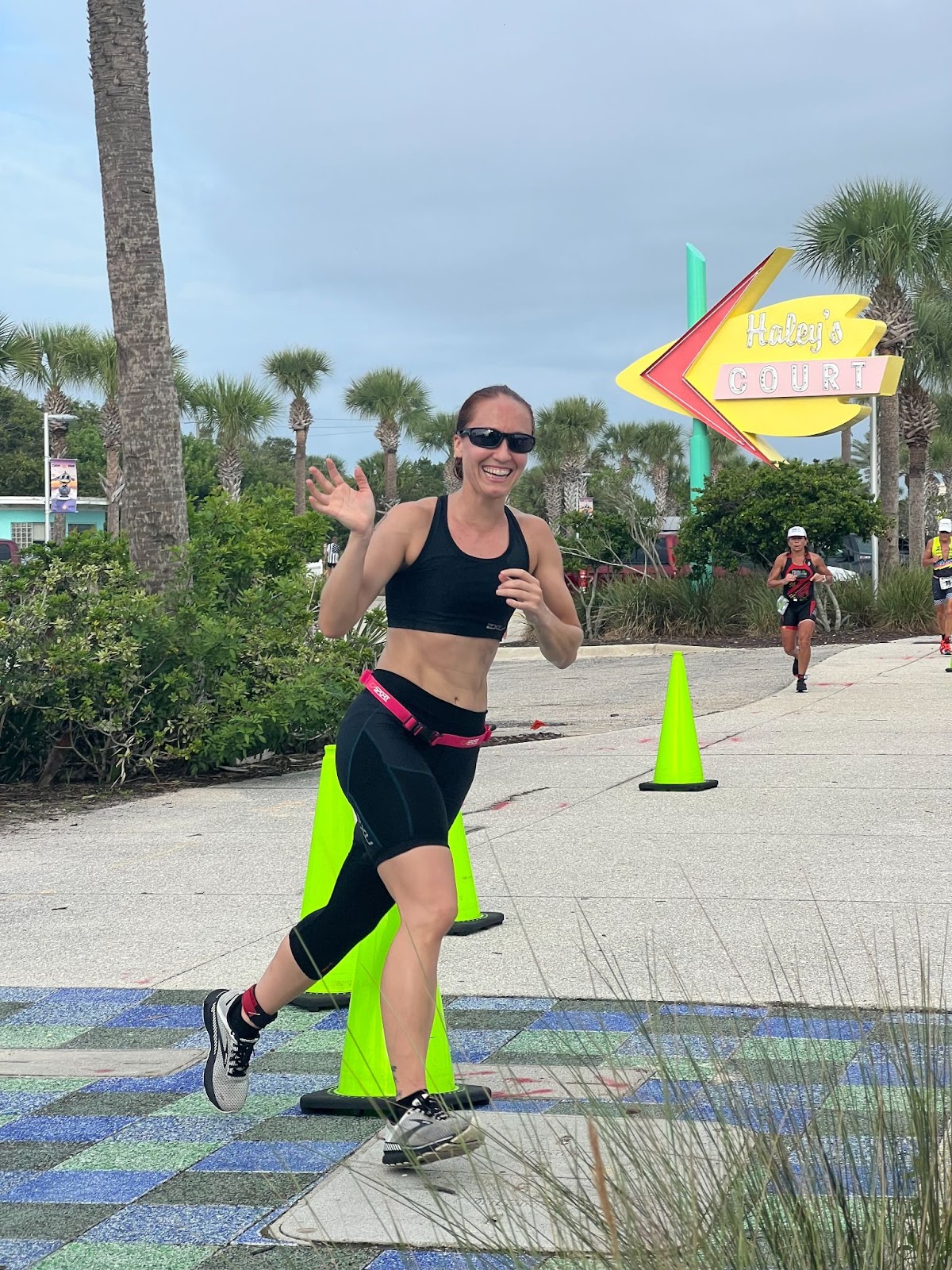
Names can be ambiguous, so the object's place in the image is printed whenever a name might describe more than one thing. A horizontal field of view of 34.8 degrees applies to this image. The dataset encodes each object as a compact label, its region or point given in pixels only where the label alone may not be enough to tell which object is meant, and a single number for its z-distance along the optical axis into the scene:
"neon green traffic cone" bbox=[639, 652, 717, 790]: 9.87
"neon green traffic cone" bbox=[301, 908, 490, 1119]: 3.98
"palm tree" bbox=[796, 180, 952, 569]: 33.72
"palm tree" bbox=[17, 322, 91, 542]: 50.50
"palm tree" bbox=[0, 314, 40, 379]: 34.00
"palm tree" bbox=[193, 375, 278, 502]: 57.88
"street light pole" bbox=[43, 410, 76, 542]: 42.93
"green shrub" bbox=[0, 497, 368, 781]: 10.05
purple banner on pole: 37.38
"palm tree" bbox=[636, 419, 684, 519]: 78.50
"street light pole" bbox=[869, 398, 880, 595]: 29.66
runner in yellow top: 20.30
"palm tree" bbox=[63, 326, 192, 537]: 50.72
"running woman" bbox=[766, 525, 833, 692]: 16.80
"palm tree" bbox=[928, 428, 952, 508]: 70.50
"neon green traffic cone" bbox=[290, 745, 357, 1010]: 5.28
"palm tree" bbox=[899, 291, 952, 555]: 42.56
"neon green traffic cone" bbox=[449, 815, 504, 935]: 6.03
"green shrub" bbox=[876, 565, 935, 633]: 27.48
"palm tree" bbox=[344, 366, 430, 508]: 68.62
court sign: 31.00
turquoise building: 64.31
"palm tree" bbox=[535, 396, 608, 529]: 69.25
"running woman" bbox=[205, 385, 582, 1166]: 3.82
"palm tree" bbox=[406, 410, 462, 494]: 71.94
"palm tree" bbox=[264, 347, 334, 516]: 62.59
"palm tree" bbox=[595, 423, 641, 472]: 79.19
